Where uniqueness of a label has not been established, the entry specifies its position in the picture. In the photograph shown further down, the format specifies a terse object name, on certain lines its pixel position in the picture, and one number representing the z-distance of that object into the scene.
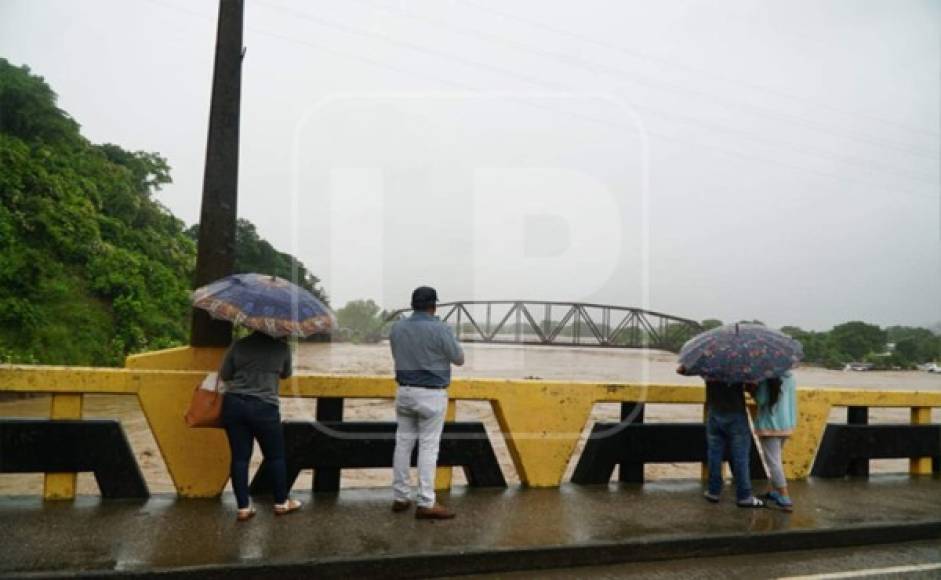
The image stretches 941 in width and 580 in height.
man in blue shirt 4.47
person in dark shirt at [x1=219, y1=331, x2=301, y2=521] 4.27
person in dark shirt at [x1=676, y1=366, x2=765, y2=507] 5.16
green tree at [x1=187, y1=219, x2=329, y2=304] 47.50
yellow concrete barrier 4.55
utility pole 5.36
